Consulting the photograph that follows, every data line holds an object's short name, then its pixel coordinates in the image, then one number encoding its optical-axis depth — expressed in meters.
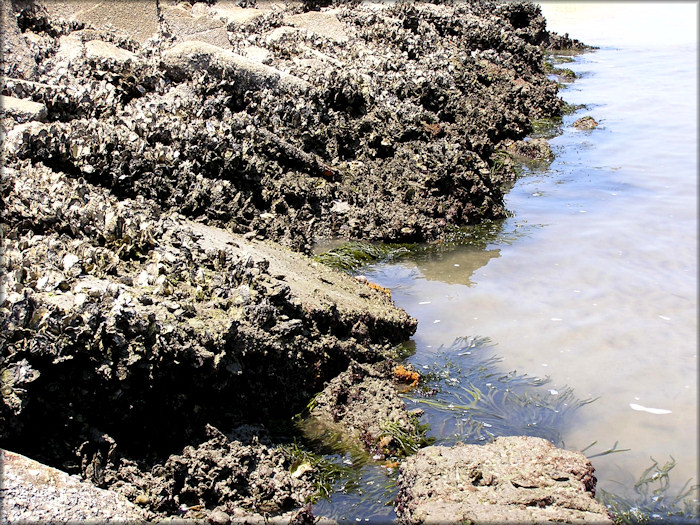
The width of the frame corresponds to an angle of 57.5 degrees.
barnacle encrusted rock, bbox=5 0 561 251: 5.90
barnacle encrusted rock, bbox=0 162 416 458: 3.07
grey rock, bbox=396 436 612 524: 2.84
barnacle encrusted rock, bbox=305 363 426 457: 3.69
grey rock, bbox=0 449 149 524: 2.53
